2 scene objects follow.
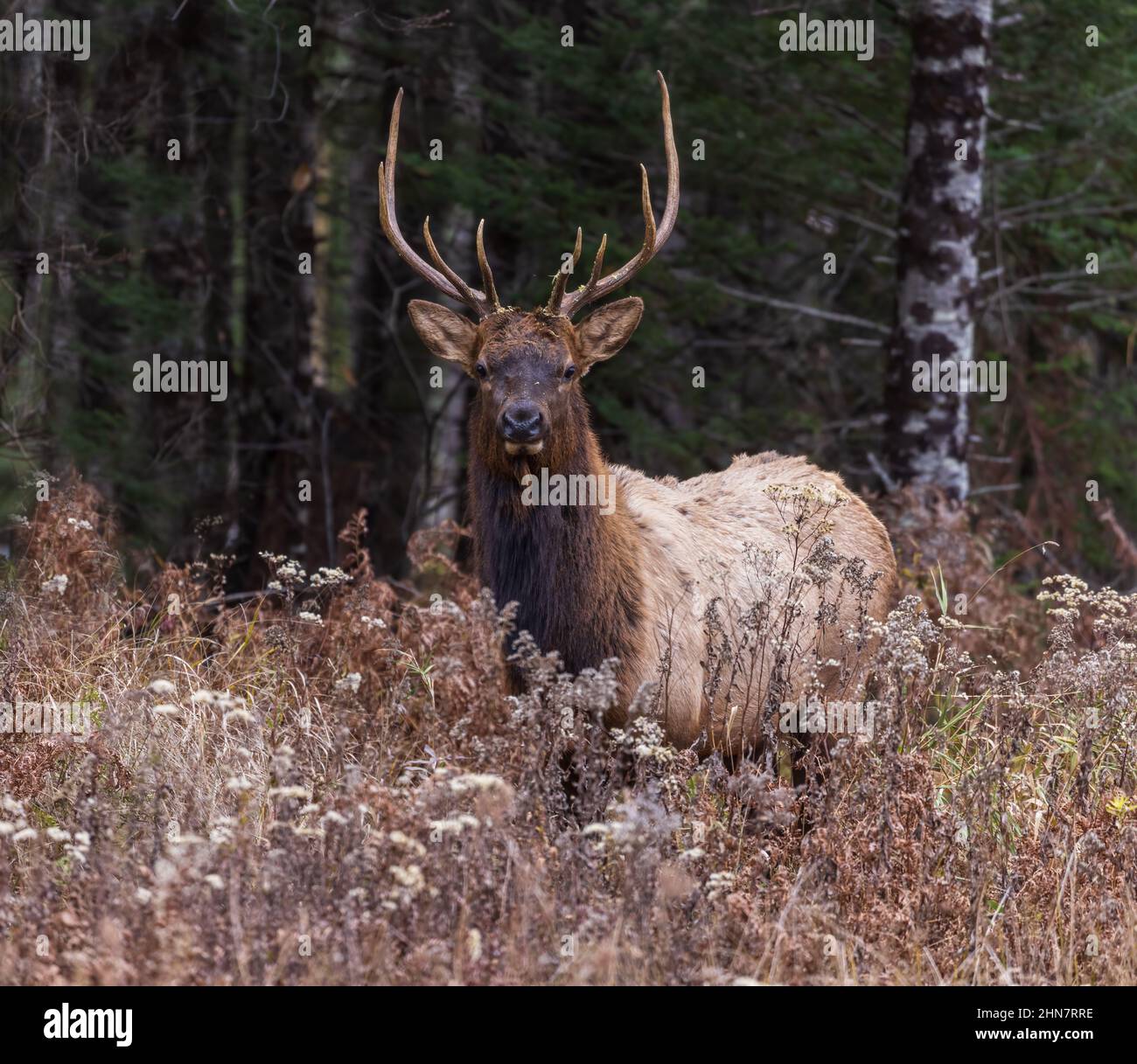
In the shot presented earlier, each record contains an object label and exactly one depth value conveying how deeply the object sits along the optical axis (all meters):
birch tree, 18.69
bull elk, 12.09
